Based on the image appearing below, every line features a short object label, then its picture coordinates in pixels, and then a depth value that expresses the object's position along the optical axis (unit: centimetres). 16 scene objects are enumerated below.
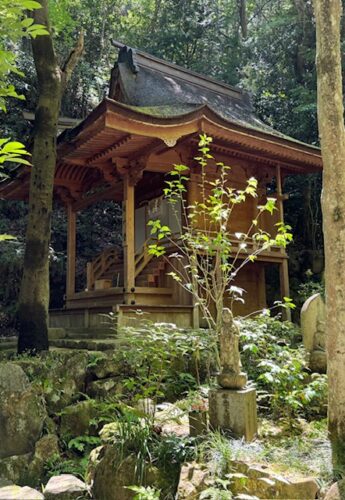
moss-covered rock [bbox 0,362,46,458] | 471
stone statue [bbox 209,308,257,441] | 372
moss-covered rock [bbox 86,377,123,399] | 557
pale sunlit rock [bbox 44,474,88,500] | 366
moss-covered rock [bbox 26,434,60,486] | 462
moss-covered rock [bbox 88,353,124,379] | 580
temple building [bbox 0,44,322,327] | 734
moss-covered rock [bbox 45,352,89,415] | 533
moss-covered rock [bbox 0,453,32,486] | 449
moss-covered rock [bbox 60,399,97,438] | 523
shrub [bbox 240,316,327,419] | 405
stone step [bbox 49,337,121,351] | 635
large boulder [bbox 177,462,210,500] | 316
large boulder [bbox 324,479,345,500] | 280
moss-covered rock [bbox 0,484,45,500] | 240
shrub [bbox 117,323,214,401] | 445
